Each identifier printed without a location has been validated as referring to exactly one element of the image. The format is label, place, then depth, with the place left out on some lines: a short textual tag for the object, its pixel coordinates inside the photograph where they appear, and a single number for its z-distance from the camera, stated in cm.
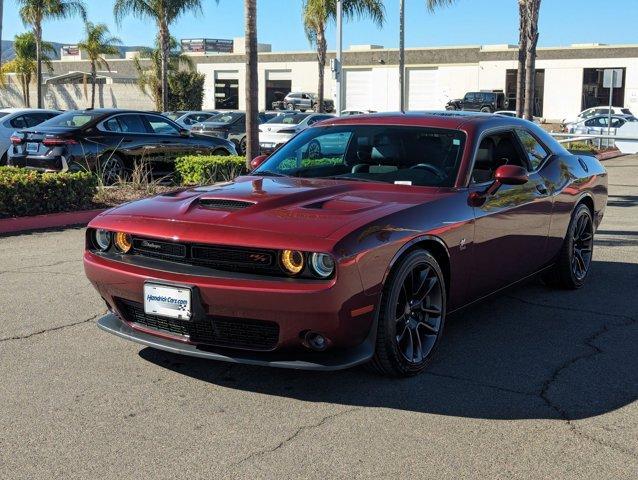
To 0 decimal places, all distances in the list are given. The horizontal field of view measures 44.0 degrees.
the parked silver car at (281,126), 2348
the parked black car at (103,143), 1320
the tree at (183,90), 5269
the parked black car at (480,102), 4934
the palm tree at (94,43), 4847
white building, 5684
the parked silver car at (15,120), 1598
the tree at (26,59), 4935
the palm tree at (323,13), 3409
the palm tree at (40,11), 3862
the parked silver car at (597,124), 3209
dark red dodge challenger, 406
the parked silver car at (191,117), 2943
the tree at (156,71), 4756
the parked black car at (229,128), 2383
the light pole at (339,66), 2272
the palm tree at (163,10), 3494
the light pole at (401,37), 3120
